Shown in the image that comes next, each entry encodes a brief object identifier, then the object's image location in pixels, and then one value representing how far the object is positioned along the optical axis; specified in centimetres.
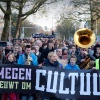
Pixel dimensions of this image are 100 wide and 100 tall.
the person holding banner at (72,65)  825
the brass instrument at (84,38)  1082
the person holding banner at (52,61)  827
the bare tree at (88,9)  3647
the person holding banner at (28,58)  890
